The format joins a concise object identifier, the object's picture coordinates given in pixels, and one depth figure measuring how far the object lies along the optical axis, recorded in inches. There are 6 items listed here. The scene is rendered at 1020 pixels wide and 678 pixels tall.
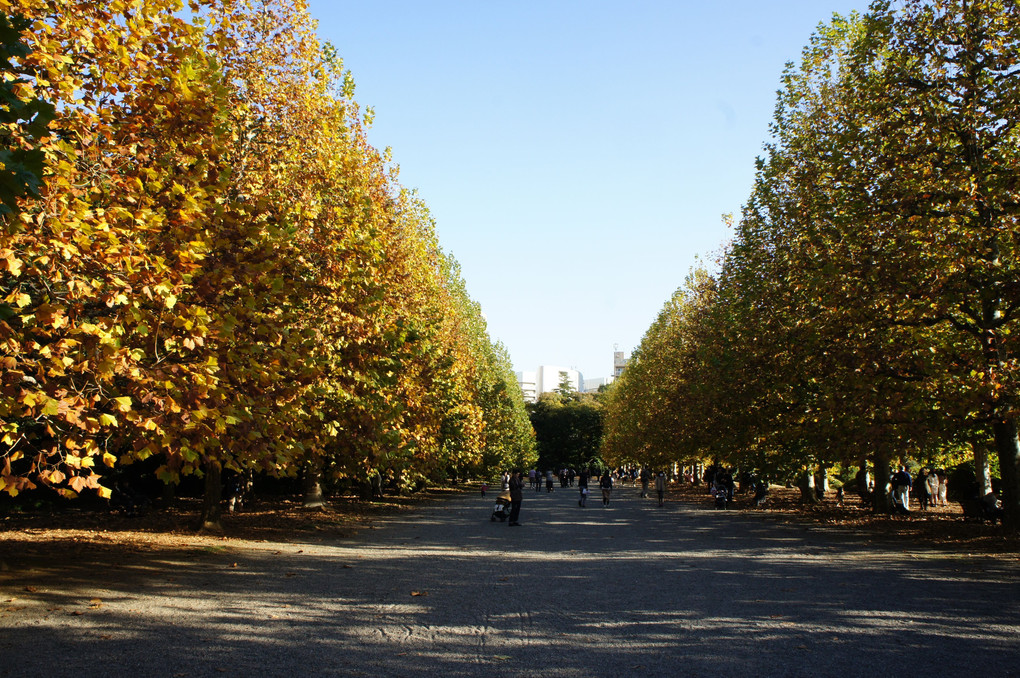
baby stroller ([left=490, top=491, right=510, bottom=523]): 1061.1
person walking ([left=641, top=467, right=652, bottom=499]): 1875.0
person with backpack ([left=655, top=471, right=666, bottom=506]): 1473.9
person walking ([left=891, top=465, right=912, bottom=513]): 1048.2
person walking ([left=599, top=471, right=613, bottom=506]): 1531.7
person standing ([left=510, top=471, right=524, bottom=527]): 1008.9
